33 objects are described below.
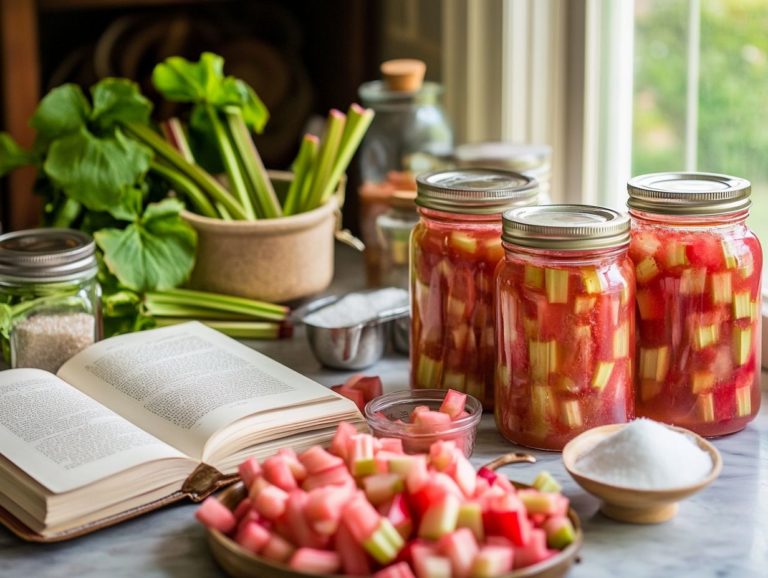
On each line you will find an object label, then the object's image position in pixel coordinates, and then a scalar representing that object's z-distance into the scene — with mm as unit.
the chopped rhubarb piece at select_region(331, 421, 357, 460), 1129
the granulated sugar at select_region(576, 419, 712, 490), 1108
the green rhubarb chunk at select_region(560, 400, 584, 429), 1210
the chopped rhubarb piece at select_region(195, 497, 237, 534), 1088
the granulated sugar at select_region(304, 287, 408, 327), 1430
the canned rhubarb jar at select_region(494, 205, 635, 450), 1189
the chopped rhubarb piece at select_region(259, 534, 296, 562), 1047
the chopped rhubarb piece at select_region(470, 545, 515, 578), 1019
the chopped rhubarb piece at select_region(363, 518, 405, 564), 1032
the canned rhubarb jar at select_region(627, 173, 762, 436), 1217
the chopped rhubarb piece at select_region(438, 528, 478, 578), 1024
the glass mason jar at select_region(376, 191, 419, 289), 1538
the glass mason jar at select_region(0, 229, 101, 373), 1380
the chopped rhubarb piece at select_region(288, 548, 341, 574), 1032
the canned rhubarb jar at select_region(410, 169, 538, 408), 1280
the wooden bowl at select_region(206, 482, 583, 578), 1029
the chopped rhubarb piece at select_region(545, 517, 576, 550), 1060
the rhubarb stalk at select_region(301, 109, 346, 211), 1595
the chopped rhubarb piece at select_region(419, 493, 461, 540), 1041
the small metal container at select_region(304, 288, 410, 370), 1414
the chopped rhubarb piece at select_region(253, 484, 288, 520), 1069
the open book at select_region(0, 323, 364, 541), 1145
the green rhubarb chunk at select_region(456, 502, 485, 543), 1051
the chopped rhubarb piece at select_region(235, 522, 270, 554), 1057
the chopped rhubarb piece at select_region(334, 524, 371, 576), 1035
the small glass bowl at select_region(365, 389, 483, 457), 1200
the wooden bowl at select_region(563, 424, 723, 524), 1101
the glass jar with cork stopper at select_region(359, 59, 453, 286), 1653
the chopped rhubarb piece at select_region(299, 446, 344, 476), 1101
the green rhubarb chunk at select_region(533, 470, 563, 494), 1110
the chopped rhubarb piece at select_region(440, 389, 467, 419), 1221
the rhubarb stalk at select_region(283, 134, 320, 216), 1604
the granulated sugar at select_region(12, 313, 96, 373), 1392
